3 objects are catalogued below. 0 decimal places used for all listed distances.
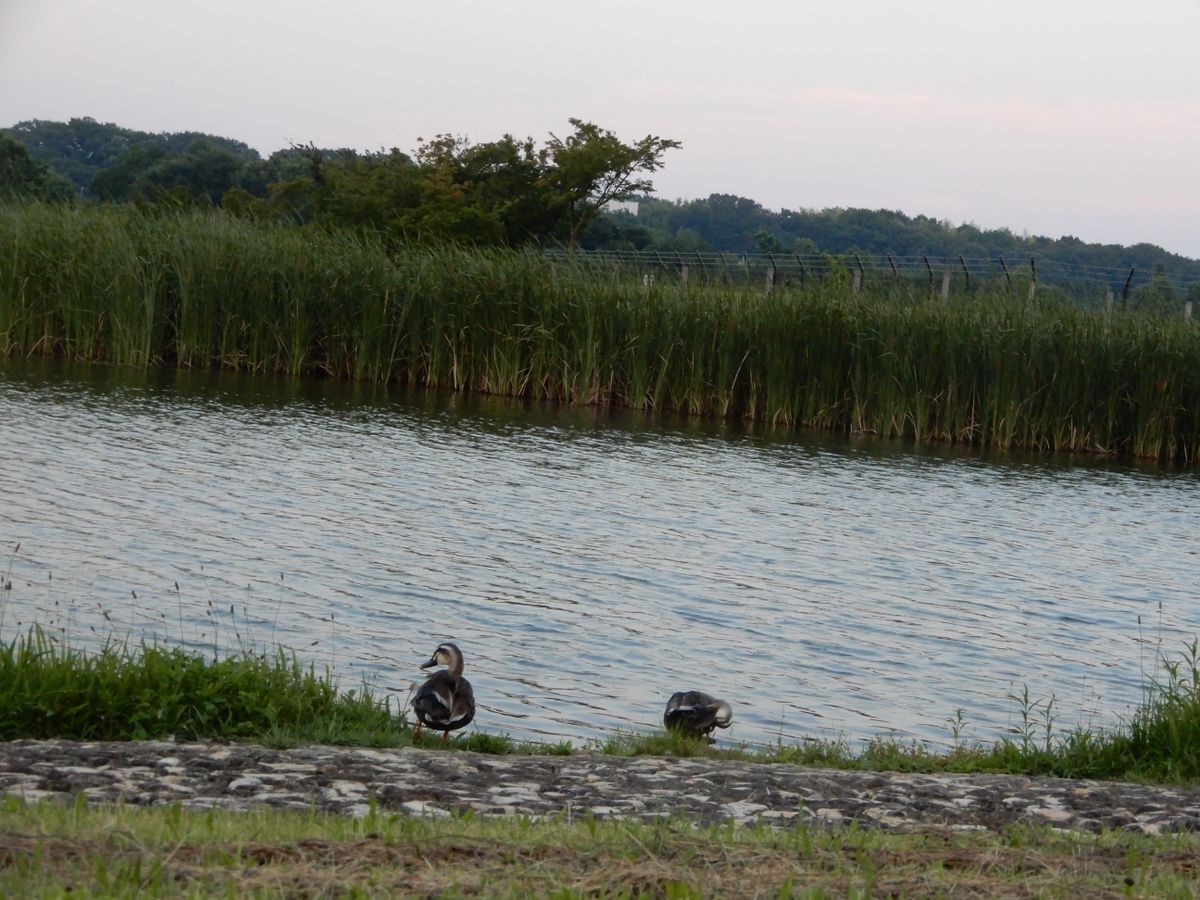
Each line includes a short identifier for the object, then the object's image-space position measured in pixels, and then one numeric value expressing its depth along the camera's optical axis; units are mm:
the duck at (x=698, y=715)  15818
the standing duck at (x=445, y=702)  14602
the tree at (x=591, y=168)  98181
